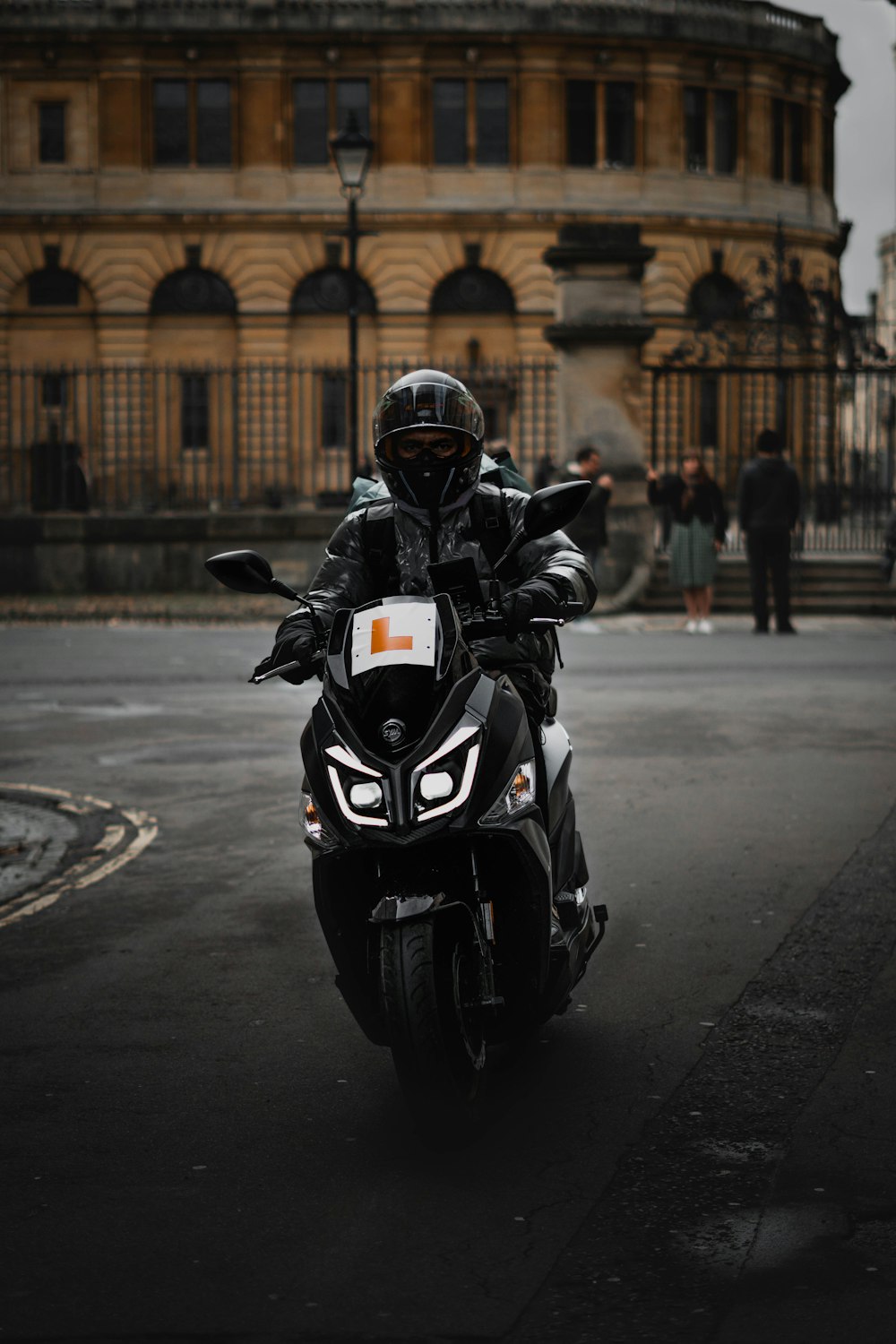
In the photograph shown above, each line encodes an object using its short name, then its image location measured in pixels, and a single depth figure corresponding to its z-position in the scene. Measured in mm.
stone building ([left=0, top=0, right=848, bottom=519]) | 43875
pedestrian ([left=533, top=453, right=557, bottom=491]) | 22434
